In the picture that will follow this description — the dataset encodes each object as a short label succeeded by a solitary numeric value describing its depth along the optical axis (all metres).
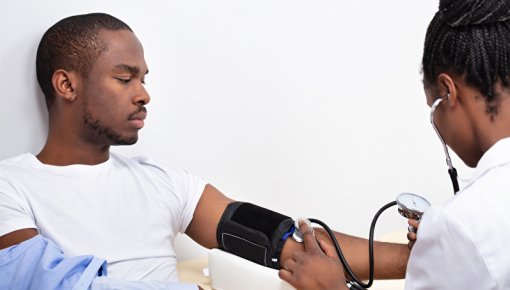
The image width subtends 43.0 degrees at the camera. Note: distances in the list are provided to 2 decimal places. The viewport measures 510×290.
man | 1.36
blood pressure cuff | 1.48
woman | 0.86
